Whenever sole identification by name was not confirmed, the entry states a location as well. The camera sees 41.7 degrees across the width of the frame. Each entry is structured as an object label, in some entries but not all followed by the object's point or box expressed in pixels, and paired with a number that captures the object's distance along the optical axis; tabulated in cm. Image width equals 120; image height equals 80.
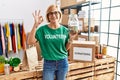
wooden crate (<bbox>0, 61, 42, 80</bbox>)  194
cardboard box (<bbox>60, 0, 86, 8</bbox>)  319
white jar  194
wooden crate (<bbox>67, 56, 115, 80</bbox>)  239
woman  181
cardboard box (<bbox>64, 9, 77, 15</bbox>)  349
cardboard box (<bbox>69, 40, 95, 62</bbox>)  238
